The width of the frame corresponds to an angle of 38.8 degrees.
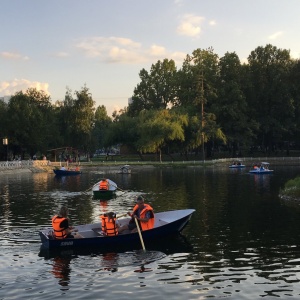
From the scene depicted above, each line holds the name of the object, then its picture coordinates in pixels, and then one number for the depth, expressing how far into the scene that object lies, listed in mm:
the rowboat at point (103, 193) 38406
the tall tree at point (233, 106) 96062
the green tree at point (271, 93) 99188
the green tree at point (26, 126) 91375
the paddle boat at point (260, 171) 65812
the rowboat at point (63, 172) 68812
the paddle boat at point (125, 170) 70969
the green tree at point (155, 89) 115875
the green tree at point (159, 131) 89312
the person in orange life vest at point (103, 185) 38750
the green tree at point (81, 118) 102562
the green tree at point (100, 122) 146925
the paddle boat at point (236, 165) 80188
